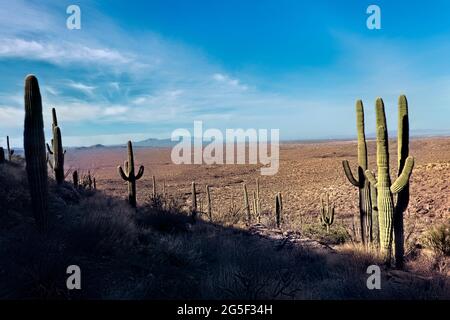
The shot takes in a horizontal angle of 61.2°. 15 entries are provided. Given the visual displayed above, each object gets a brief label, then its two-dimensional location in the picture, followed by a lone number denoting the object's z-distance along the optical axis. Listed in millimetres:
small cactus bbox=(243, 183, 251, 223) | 20381
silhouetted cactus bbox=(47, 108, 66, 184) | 14938
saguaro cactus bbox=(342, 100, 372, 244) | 11844
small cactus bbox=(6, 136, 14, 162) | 20047
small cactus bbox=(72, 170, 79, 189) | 16641
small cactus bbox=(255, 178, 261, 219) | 21728
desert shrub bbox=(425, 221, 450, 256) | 11325
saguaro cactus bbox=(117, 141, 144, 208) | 14947
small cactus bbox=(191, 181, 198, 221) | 20309
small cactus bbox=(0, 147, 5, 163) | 14647
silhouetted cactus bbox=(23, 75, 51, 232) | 8133
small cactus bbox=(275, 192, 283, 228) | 18989
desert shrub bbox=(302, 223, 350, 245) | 15281
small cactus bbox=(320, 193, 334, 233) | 17844
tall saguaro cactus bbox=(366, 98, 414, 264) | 9305
